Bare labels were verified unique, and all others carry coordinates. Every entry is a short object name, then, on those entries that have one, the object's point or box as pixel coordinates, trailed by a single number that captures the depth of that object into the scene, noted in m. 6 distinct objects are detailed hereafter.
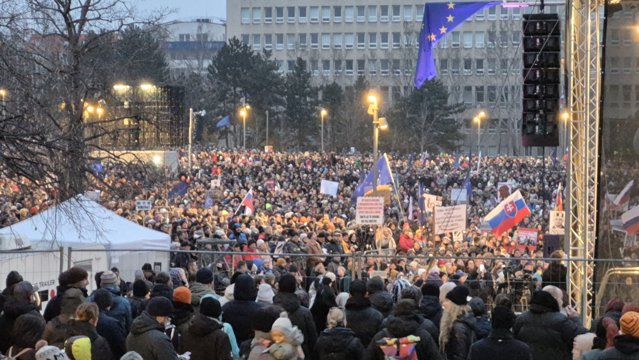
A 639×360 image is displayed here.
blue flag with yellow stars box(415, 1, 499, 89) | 29.14
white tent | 20.52
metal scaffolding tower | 20.48
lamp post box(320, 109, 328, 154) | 105.74
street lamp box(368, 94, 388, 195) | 36.12
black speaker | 23.58
